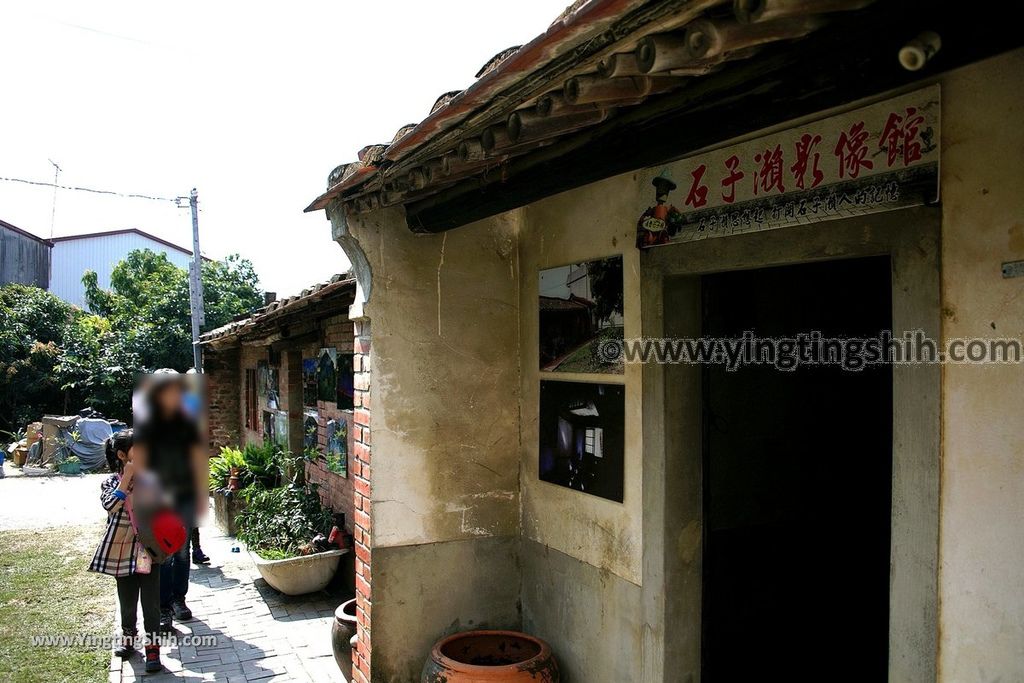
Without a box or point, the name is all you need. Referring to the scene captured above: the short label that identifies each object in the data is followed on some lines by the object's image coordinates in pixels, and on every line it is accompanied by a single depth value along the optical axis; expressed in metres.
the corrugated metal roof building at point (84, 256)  29.83
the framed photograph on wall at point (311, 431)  8.65
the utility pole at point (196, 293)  13.59
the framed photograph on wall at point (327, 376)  7.72
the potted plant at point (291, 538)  6.83
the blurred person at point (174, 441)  3.59
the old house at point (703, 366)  1.98
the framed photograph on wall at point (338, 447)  7.43
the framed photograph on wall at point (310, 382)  8.76
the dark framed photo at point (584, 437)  3.60
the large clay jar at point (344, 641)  4.82
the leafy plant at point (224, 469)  9.81
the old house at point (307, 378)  7.16
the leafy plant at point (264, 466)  9.38
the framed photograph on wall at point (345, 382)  7.21
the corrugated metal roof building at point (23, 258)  27.33
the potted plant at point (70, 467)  17.02
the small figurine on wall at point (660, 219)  3.23
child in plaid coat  5.25
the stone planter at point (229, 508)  9.81
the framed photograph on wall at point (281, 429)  9.90
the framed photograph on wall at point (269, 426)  10.72
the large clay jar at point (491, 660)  3.57
